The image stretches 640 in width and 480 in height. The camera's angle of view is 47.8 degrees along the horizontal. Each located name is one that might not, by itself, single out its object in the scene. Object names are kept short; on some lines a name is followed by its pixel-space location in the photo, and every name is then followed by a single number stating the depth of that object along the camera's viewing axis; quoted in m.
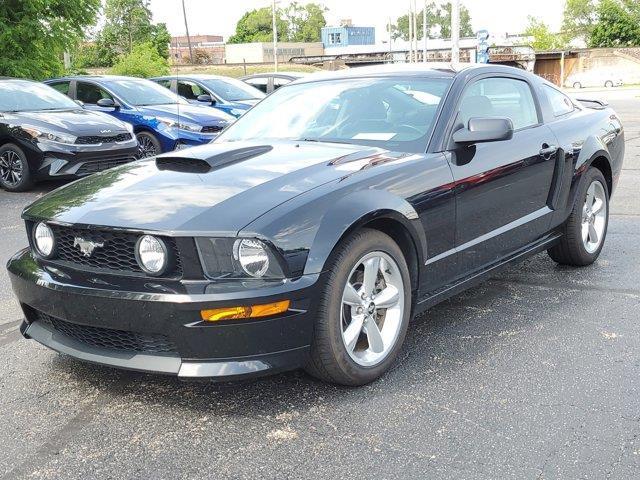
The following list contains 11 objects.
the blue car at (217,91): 13.17
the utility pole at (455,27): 30.12
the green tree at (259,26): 143.00
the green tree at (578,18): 115.88
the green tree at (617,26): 84.75
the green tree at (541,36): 95.45
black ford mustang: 2.91
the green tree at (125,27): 81.38
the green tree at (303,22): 146.25
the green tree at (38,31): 16.58
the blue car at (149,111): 11.04
